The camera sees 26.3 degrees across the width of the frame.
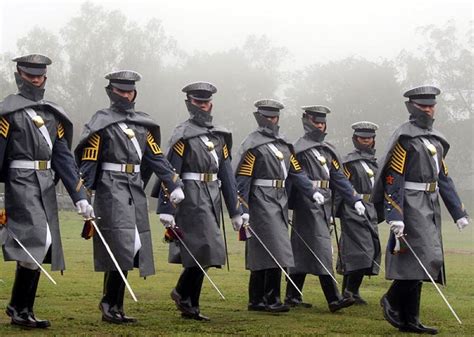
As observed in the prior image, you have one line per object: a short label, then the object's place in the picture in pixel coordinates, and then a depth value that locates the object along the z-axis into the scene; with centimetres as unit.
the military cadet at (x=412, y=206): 1076
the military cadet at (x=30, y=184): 977
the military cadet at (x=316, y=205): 1337
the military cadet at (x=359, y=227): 1416
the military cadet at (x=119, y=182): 1063
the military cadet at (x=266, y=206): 1277
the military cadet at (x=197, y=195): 1151
